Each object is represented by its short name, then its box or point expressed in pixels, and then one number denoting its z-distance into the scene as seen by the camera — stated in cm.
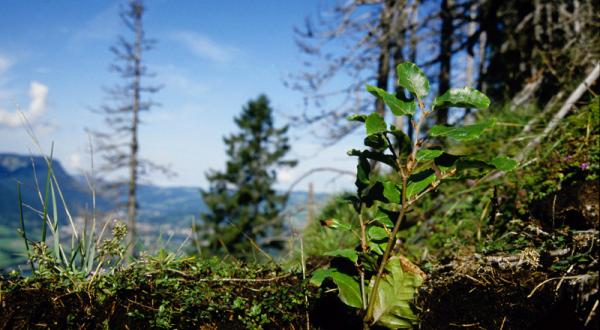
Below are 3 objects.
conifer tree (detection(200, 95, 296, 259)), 3325
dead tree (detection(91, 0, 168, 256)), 2289
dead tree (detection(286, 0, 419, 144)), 745
